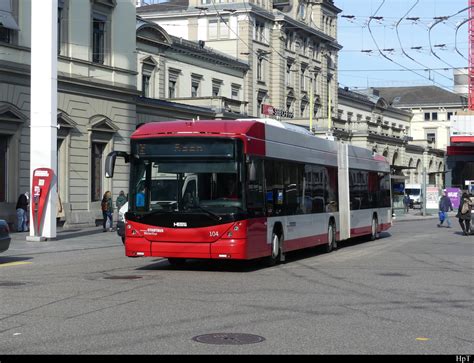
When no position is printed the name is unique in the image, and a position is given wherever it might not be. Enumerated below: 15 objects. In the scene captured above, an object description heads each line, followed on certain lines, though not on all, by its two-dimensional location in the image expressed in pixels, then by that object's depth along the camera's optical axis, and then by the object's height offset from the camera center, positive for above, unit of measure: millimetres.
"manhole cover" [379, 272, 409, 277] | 16612 -1376
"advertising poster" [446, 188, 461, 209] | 70000 +760
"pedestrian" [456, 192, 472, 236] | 33531 -353
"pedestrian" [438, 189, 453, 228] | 42000 -138
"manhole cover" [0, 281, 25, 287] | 14258 -1309
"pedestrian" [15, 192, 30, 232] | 32719 -159
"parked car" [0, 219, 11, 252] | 17891 -633
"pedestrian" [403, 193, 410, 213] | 74138 +44
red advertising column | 26828 +596
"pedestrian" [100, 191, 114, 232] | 33594 -185
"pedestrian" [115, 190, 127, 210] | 34531 +258
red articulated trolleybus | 16172 +306
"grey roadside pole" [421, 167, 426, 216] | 67444 +432
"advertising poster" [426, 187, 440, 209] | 69000 +517
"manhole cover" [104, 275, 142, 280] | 15453 -1306
